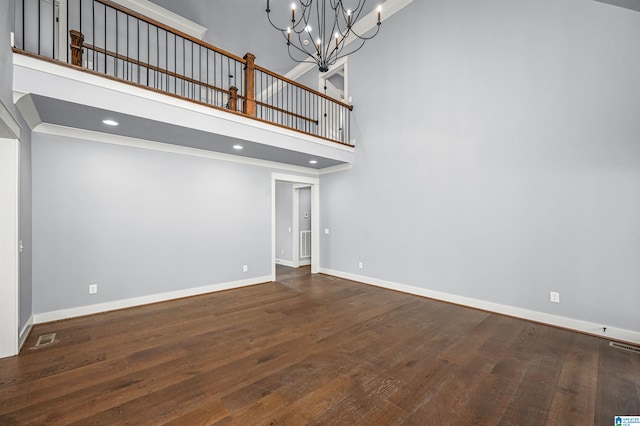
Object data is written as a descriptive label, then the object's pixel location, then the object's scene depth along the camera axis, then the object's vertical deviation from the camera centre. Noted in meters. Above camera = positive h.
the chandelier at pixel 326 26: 5.04 +3.87
